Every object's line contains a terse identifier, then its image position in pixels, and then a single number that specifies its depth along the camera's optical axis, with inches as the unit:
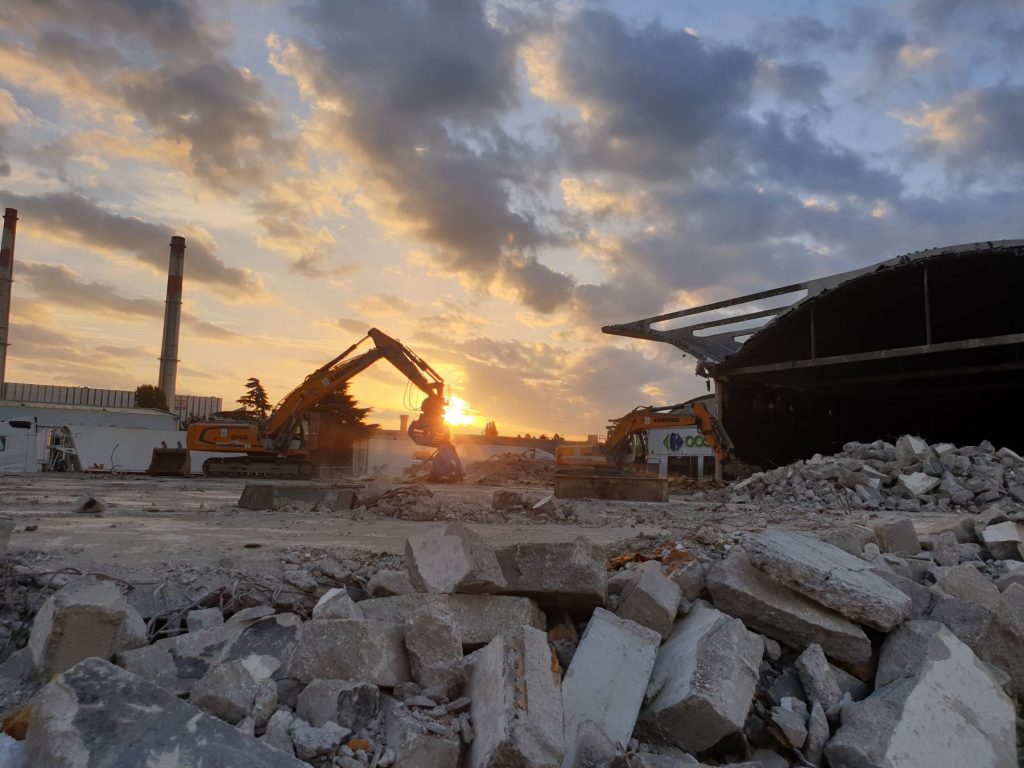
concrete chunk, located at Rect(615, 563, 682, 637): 149.6
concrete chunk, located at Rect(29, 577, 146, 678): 128.1
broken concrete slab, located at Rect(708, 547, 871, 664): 149.9
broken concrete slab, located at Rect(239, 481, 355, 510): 453.7
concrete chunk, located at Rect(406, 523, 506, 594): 140.3
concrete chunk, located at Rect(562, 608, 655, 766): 122.0
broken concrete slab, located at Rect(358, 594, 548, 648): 140.1
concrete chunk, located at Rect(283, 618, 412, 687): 122.0
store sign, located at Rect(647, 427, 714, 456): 1289.4
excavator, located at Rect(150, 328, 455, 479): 759.7
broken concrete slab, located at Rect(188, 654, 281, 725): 109.7
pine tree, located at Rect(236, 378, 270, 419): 1814.7
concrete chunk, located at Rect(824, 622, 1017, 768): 122.5
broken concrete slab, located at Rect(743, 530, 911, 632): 149.5
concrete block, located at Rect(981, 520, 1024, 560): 228.1
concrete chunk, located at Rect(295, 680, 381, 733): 112.2
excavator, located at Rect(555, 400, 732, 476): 686.5
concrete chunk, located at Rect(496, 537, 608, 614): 147.5
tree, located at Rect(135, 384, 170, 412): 1744.6
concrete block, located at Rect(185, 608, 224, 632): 151.1
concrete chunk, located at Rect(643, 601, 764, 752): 122.6
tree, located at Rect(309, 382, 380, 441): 1503.4
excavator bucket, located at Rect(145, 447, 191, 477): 907.4
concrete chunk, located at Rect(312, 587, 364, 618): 142.1
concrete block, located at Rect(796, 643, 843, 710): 138.4
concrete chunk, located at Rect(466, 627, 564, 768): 100.9
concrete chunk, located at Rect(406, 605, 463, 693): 123.0
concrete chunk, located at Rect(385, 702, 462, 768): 106.0
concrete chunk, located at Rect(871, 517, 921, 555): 229.5
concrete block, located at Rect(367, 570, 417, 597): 159.6
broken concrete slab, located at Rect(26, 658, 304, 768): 90.5
